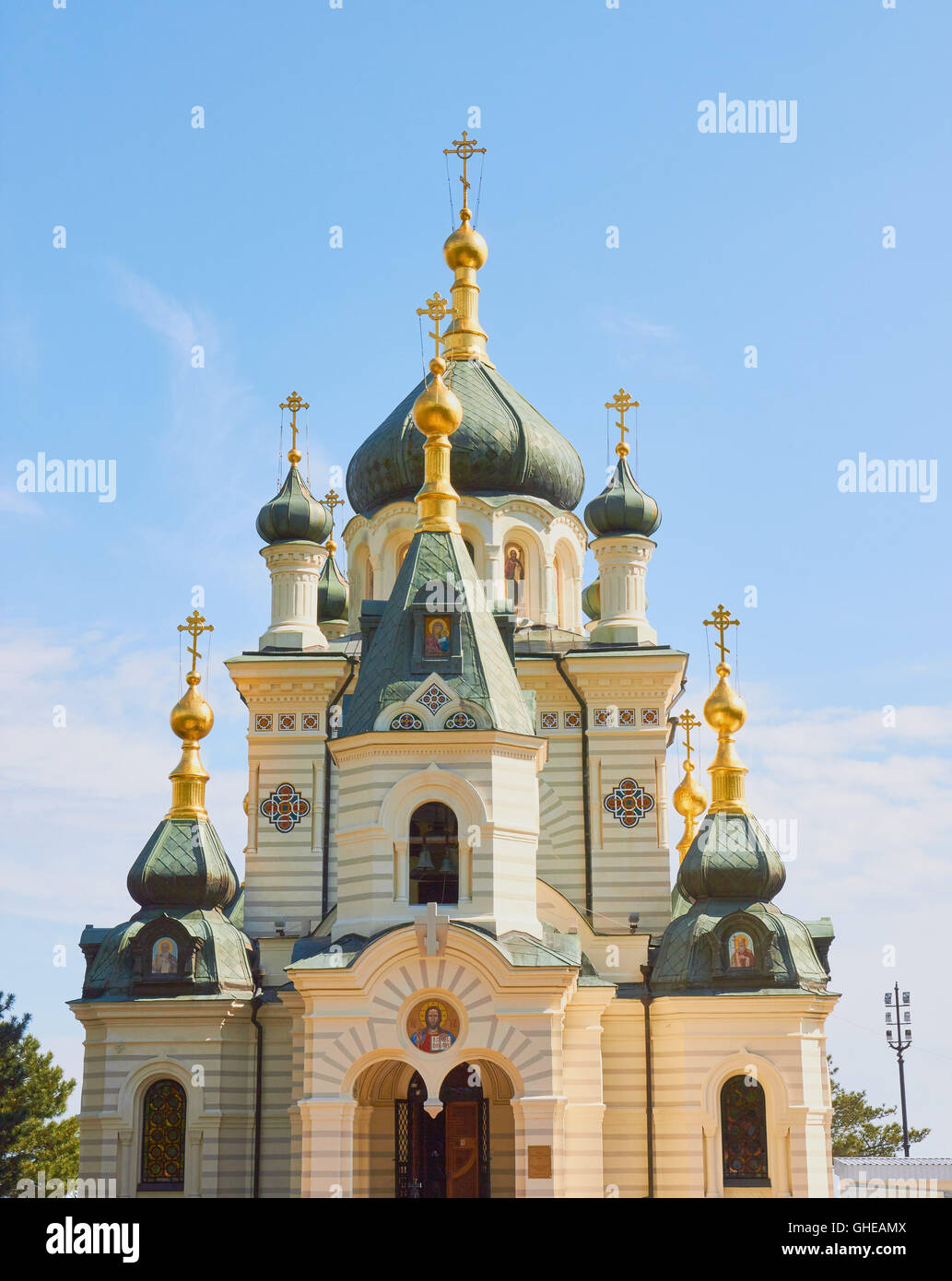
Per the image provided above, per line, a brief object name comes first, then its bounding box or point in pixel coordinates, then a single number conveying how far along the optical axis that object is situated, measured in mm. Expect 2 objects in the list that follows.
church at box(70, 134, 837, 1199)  24656
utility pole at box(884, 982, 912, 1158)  45406
